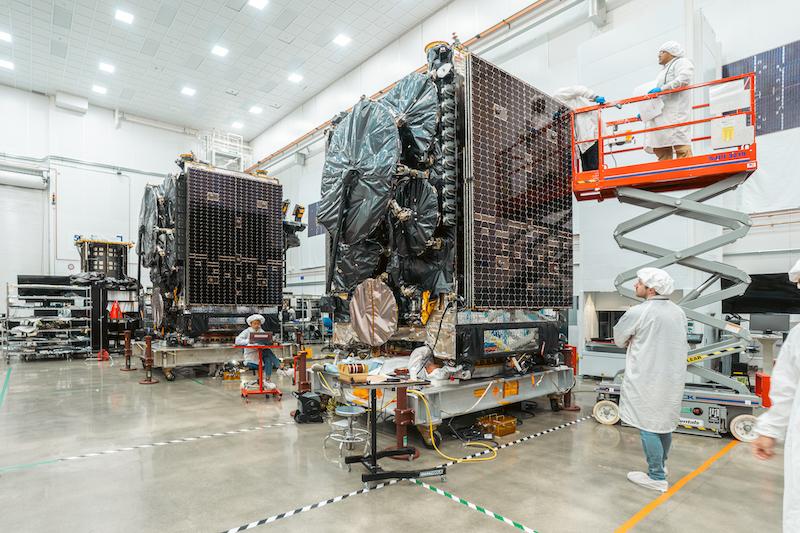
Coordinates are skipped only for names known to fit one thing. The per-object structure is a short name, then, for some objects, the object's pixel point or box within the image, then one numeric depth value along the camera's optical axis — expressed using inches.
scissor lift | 185.3
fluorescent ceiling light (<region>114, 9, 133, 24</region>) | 497.6
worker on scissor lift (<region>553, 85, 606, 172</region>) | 225.9
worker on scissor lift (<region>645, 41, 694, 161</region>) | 194.9
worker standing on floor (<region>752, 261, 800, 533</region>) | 70.9
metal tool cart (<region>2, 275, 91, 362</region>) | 466.9
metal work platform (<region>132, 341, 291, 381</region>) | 332.8
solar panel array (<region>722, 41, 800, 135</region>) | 287.6
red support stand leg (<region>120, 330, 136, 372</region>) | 402.0
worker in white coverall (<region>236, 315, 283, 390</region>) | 297.4
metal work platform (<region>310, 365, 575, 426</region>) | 174.4
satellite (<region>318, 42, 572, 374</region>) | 193.2
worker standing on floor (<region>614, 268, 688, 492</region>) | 136.0
